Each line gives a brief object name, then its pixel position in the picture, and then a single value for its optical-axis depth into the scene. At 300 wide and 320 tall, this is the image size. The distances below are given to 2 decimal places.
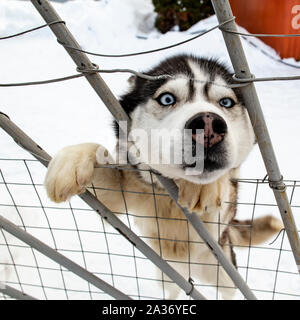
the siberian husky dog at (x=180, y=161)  1.03
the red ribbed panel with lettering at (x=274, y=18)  2.69
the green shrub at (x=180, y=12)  4.23
